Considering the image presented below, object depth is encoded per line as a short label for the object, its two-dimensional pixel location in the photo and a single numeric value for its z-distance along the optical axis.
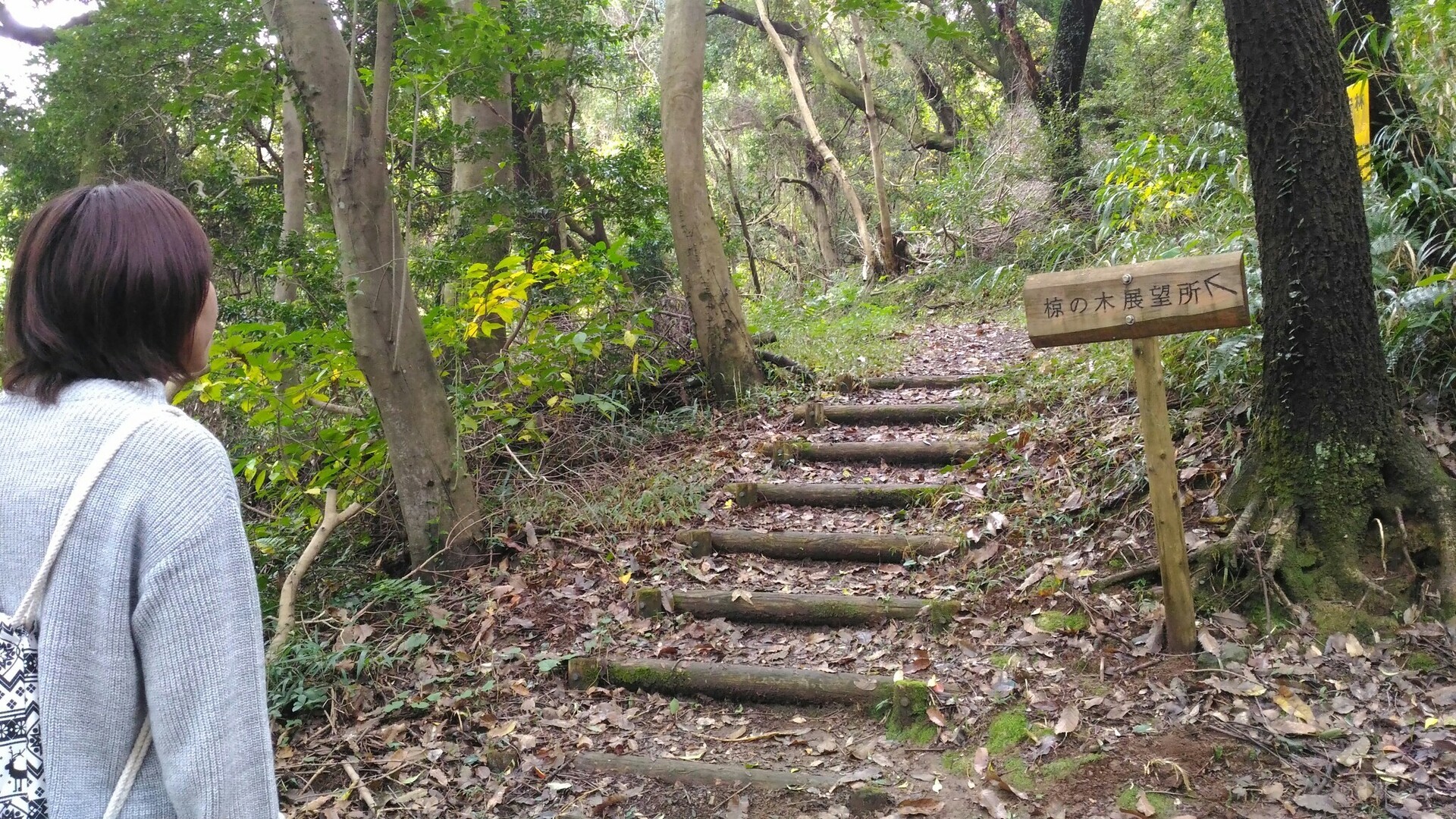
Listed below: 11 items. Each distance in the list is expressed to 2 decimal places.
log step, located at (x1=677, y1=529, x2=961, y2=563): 5.09
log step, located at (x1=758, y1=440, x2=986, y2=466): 6.11
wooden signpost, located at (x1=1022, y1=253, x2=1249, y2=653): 3.44
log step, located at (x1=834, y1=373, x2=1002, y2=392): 7.59
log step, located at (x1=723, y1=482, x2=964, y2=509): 5.64
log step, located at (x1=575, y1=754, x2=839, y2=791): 3.54
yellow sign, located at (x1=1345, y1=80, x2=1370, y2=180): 5.27
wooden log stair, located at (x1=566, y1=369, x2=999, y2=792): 3.84
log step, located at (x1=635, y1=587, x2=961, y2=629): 4.52
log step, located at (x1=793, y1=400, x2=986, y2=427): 6.77
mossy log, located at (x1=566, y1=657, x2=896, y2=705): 4.07
